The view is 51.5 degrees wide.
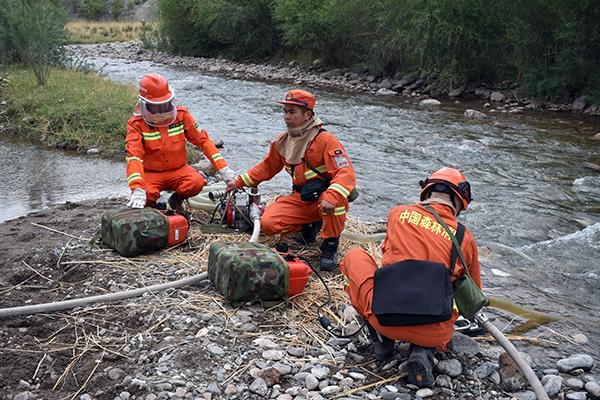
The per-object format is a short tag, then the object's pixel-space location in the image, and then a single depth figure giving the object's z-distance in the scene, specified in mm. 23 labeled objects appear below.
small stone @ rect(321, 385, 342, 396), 3564
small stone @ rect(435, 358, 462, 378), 3865
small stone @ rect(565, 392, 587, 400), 3825
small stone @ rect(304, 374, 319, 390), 3613
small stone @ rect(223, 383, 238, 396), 3531
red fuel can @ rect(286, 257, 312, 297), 4582
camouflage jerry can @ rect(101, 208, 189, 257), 5262
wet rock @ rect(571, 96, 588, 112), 17094
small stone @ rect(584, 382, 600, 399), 3887
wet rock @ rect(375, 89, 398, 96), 20531
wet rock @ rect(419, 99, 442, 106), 18281
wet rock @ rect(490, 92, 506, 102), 18797
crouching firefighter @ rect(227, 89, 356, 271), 5341
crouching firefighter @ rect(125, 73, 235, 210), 5977
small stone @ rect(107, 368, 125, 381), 3644
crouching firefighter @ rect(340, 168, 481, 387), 3594
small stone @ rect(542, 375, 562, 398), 3881
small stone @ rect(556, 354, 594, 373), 4250
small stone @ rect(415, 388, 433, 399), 3615
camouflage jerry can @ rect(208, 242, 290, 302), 4406
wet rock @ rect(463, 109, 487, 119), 16098
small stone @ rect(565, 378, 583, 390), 3988
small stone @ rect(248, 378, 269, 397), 3541
